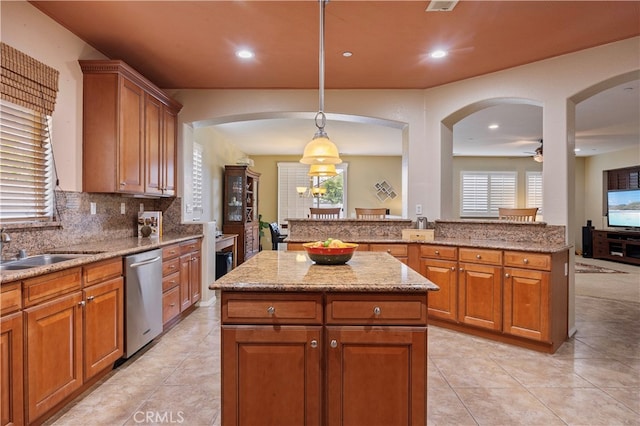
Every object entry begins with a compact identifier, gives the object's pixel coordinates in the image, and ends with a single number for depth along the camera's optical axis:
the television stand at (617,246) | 7.43
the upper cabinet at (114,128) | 2.96
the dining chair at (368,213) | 5.16
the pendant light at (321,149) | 2.28
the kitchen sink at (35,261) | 2.13
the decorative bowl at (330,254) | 2.10
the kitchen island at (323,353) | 1.62
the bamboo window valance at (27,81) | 2.22
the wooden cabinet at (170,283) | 3.33
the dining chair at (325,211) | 4.88
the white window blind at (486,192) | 9.67
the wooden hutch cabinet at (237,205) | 6.90
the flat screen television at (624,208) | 7.67
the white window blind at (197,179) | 5.42
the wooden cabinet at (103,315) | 2.29
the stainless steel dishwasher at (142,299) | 2.73
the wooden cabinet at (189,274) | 3.76
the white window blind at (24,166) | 2.29
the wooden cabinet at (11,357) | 1.69
